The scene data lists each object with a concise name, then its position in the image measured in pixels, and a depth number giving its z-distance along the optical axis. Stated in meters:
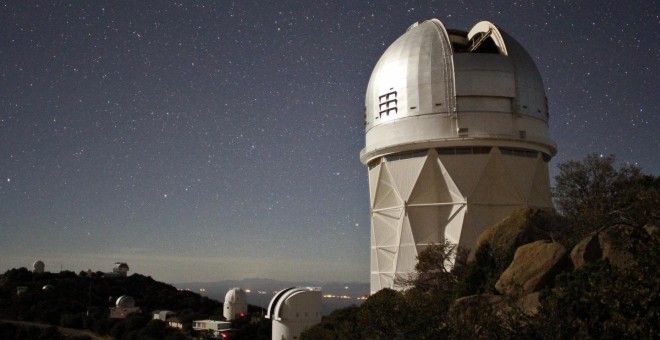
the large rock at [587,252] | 14.56
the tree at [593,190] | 16.98
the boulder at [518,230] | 19.61
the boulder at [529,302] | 13.56
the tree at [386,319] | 13.09
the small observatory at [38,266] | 71.06
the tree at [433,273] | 21.92
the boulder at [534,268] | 15.09
